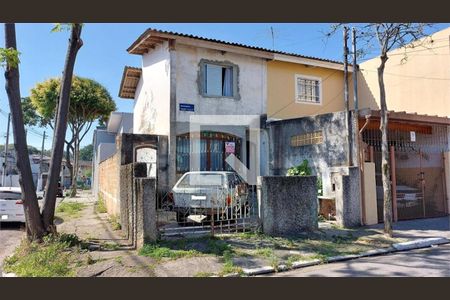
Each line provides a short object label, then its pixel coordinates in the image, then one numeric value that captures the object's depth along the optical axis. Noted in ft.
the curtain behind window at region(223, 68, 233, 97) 47.26
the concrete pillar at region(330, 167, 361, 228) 32.50
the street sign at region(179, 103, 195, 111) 43.45
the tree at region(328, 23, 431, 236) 28.55
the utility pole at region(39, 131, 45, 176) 122.31
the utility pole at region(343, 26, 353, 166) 34.35
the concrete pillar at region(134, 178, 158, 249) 24.08
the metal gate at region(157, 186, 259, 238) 27.66
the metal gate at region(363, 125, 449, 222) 36.19
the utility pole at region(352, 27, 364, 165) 33.99
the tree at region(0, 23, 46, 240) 25.49
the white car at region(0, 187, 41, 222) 36.81
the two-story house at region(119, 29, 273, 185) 43.14
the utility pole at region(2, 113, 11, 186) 93.61
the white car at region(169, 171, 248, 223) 28.99
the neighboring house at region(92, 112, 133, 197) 71.10
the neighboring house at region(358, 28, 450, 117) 46.21
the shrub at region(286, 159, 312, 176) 39.79
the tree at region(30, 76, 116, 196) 82.48
